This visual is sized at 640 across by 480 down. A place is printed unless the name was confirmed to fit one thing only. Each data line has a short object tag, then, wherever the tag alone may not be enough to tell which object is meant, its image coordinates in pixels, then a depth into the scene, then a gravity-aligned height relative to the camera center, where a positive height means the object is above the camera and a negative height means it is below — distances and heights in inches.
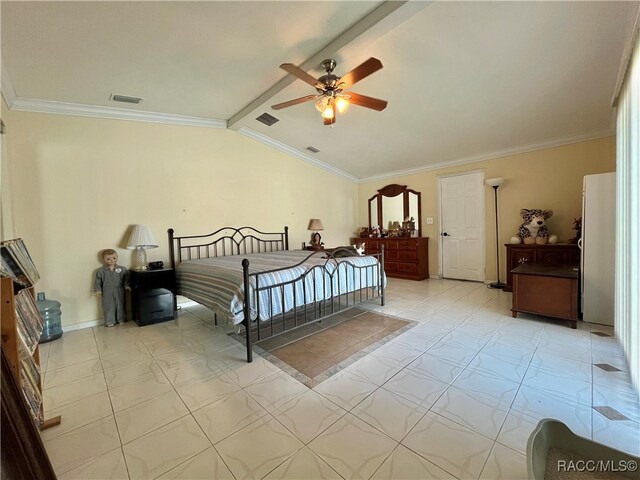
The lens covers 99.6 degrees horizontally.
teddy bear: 169.9 -3.3
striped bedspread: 98.1 -21.4
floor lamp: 185.6 +18.7
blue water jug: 114.2 -34.0
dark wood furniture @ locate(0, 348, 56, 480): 39.6 -30.4
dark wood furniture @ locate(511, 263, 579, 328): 118.3 -31.9
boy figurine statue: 133.1 -25.0
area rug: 89.6 -45.2
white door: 207.2 -0.6
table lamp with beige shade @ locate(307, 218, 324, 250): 229.8 +0.8
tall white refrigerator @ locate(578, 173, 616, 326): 114.4 -12.1
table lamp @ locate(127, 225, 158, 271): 137.9 -3.5
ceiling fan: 97.7 +53.1
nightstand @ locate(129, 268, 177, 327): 133.0 -30.3
